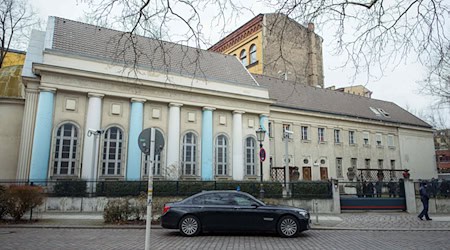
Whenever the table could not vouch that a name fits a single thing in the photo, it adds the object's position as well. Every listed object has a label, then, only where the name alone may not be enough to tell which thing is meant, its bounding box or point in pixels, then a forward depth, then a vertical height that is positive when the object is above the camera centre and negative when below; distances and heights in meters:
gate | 18.05 -0.82
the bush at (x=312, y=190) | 18.33 -0.51
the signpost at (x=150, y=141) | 7.71 +0.91
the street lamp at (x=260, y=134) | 17.86 +2.50
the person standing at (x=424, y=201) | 15.30 -0.92
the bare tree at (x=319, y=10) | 5.86 +3.10
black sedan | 10.45 -1.22
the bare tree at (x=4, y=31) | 24.41 +11.35
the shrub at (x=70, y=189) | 17.34 -0.49
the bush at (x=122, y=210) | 13.09 -1.21
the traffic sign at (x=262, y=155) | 15.87 +1.23
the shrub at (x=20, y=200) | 12.83 -0.80
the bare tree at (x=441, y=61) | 6.16 +2.32
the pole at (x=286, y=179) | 19.04 +0.13
